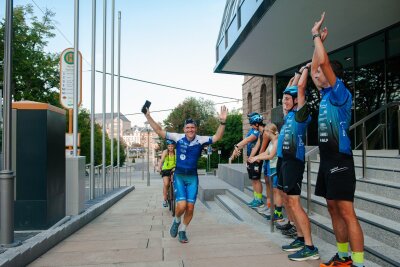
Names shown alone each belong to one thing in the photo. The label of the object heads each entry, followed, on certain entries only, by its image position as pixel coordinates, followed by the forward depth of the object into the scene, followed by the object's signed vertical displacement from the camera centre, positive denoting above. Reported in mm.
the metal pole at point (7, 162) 4191 -168
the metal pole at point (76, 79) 7821 +1421
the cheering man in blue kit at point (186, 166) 5473 -284
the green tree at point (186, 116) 63219 +4812
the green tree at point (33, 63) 25500 +5811
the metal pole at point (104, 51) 13280 +3387
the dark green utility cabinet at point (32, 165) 5625 -263
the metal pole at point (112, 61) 14959 +3504
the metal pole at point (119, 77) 17458 +3233
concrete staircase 3783 -845
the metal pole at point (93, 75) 10873 +2079
